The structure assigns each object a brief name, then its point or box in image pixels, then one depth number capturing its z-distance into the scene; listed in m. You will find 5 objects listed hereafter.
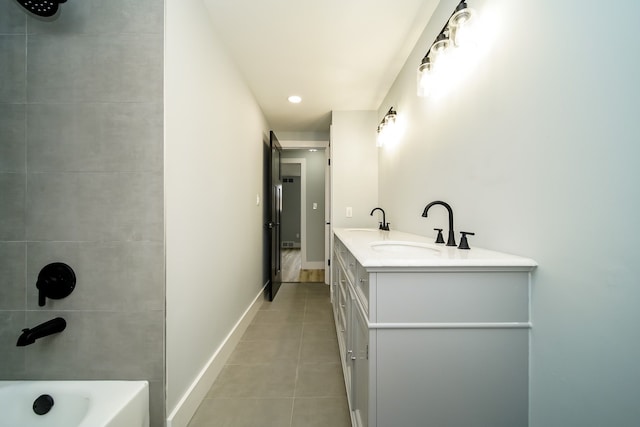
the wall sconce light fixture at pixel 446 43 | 1.12
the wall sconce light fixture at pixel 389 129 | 2.34
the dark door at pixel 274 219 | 3.18
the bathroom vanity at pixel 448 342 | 0.83
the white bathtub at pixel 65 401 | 1.02
